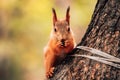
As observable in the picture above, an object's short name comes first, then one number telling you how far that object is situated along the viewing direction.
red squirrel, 7.73
